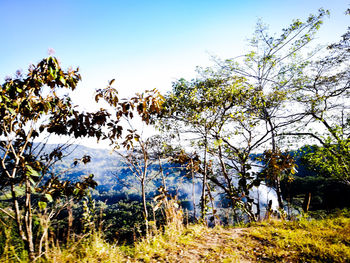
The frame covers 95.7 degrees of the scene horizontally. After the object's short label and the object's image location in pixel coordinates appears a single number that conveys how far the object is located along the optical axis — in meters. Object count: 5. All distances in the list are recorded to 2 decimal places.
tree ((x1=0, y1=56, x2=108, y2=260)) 2.32
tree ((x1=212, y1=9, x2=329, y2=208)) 8.30
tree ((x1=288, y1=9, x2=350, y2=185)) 7.66
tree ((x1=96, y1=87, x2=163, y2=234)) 2.94
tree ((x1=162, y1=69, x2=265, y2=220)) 5.60
